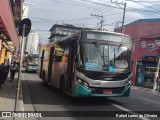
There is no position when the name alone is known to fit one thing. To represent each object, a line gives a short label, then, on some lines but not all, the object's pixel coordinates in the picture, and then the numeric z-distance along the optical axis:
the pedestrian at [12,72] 12.80
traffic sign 5.21
